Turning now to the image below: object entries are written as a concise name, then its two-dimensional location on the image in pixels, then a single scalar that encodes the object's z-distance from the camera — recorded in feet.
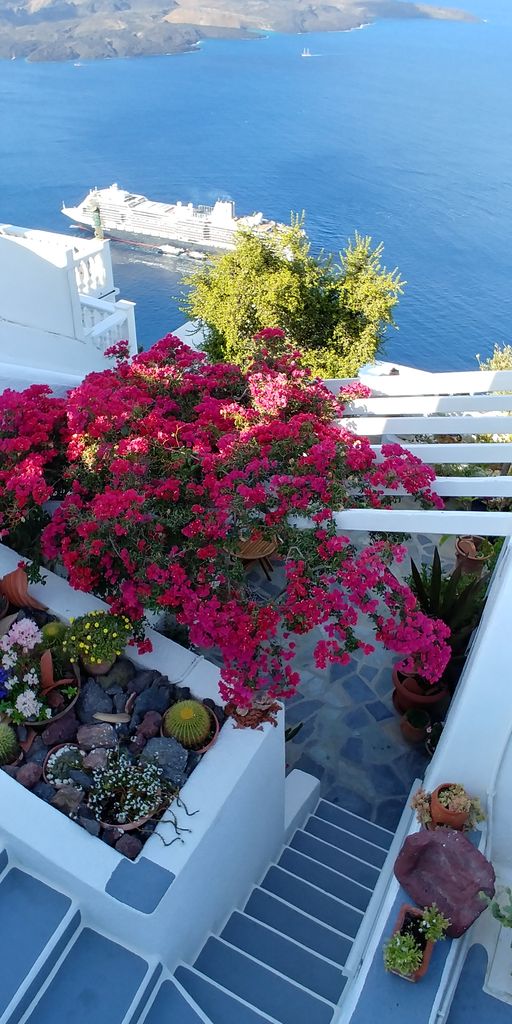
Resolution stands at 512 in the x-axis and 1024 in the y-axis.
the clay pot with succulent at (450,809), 13.34
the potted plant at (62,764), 13.42
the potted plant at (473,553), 26.58
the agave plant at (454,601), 20.29
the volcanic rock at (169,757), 13.56
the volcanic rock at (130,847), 12.40
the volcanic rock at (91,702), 14.90
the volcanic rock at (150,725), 14.33
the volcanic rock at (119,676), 15.56
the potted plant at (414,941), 11.36
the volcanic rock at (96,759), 13.59
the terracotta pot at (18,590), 16.44
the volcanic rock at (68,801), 12.87
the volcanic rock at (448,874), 11.90
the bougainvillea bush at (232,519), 14.57
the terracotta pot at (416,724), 21.16
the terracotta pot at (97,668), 15.48
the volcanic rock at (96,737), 14.14
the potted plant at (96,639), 15.03
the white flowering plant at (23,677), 14.40
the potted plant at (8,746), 13.82
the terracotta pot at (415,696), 21.31
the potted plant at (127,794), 12.85
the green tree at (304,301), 29.48
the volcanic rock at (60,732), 14.33
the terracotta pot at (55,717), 14.43
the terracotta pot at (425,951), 11.45
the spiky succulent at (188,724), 14.10
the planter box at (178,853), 11.98
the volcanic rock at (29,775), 13.32
